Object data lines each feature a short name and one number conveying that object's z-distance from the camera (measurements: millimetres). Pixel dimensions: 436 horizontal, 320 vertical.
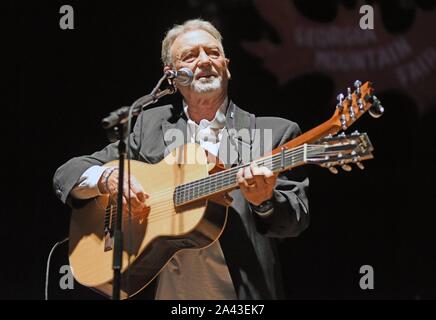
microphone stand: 5059
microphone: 5840
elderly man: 5590
